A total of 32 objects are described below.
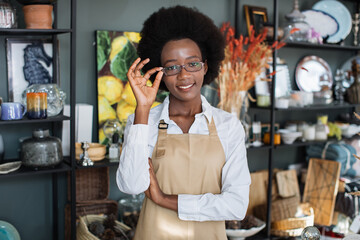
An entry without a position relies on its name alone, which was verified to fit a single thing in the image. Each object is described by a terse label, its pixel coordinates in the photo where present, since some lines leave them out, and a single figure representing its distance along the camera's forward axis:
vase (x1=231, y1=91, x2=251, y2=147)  3.10
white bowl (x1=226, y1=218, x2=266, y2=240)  3.00
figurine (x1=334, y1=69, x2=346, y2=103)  3.90
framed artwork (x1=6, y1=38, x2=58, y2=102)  2.59
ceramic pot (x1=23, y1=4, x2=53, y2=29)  2.38
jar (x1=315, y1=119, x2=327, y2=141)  3.67
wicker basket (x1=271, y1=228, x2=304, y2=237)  3.23
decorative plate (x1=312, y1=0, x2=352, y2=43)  3.85
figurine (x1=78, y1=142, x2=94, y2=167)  2.54
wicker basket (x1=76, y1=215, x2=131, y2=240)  2.50
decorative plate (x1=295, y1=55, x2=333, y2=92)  3.82
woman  1.66
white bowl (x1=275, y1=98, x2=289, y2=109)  3.35
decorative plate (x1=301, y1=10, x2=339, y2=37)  3.74
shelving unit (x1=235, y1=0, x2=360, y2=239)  3.21
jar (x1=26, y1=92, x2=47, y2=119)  2.33
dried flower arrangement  3.06
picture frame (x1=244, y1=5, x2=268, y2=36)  3.42
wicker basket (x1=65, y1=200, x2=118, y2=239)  2.76
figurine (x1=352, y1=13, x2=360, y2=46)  3.98
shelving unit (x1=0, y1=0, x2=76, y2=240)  2.34
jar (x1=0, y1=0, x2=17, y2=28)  2.32
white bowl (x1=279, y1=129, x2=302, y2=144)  3.43
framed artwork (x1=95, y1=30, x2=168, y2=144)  2.87
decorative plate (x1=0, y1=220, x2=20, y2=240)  2.34
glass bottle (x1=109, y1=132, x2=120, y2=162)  2.71
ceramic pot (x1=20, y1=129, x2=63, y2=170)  2.38
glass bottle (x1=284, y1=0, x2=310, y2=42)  3.38
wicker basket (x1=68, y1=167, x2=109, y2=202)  2.86
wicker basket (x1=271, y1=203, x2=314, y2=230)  3.24
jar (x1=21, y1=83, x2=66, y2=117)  2.47
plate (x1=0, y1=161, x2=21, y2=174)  2.32
